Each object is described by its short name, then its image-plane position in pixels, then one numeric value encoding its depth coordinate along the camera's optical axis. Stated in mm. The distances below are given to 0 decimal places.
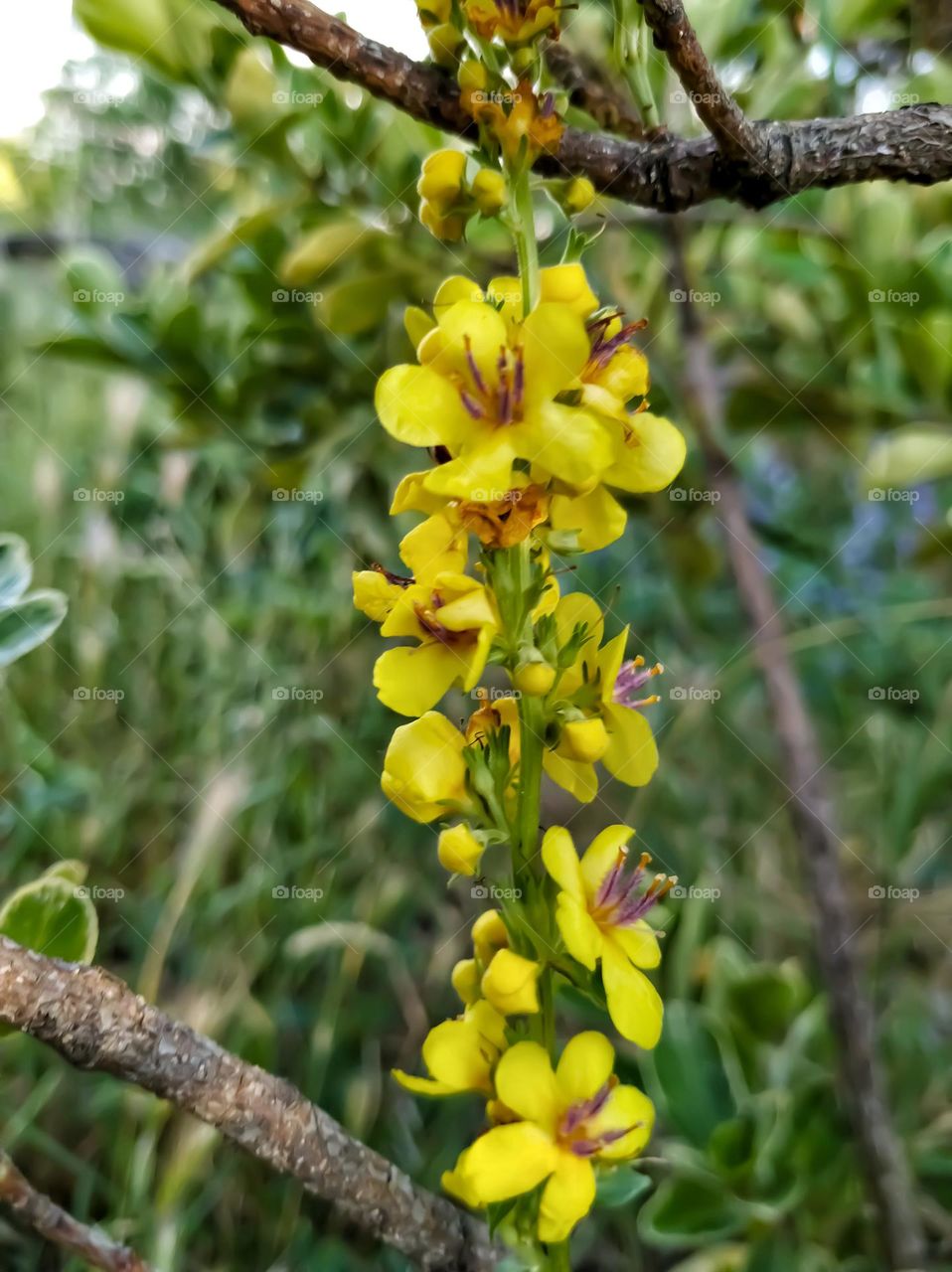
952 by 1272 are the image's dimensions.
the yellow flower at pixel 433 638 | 100
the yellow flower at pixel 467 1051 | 103
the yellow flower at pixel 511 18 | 106
